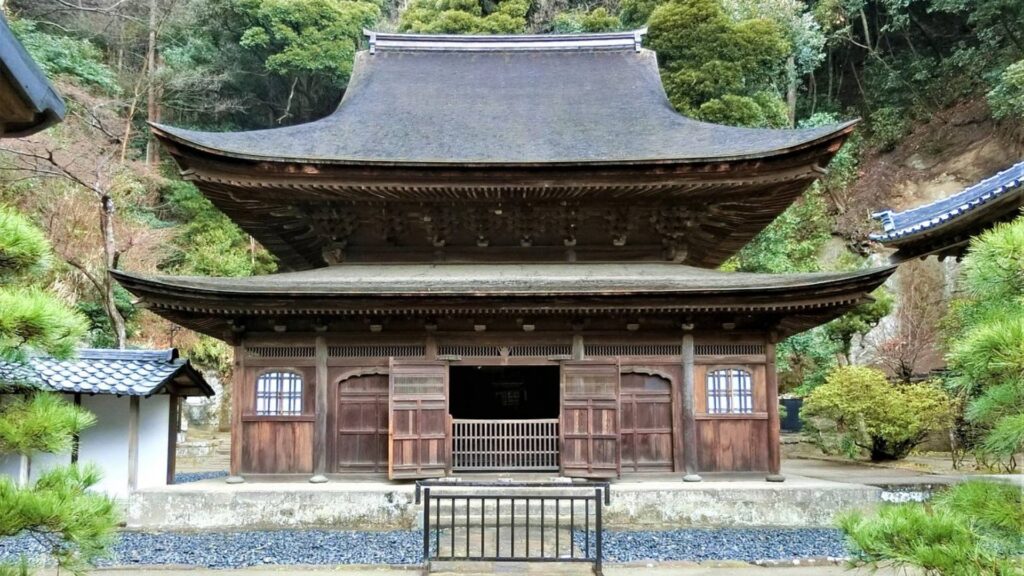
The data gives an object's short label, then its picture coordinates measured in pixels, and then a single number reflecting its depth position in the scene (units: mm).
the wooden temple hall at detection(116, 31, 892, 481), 10617
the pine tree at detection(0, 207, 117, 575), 3547
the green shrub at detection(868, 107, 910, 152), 28344
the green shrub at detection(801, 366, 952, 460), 14344
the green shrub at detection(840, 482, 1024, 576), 3541
